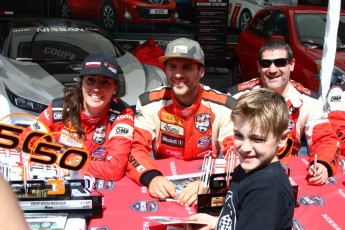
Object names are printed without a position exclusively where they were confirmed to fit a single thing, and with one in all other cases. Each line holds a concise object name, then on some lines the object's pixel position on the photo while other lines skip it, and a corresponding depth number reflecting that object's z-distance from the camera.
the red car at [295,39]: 6.00
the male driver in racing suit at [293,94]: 3.01
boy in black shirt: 1.58
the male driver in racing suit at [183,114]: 2.76
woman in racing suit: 2.63
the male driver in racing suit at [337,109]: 3.24
